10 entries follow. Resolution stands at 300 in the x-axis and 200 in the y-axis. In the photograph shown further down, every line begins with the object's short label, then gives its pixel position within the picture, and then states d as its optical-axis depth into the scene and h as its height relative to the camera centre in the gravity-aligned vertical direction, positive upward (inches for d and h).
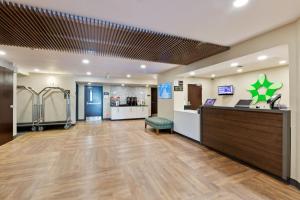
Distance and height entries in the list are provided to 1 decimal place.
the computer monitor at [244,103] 141.3 -3.4
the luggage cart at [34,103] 265.4 -6.6
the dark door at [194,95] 275.7 +8.3
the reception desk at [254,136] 97.8 -29.3
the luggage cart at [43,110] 266.5 -19.6
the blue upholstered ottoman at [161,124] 232.1 -38.1
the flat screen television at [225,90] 264.0 +17.7
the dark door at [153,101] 453.4 -4.7
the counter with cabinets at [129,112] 380.5 -33.3
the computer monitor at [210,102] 178.5 -3.0
